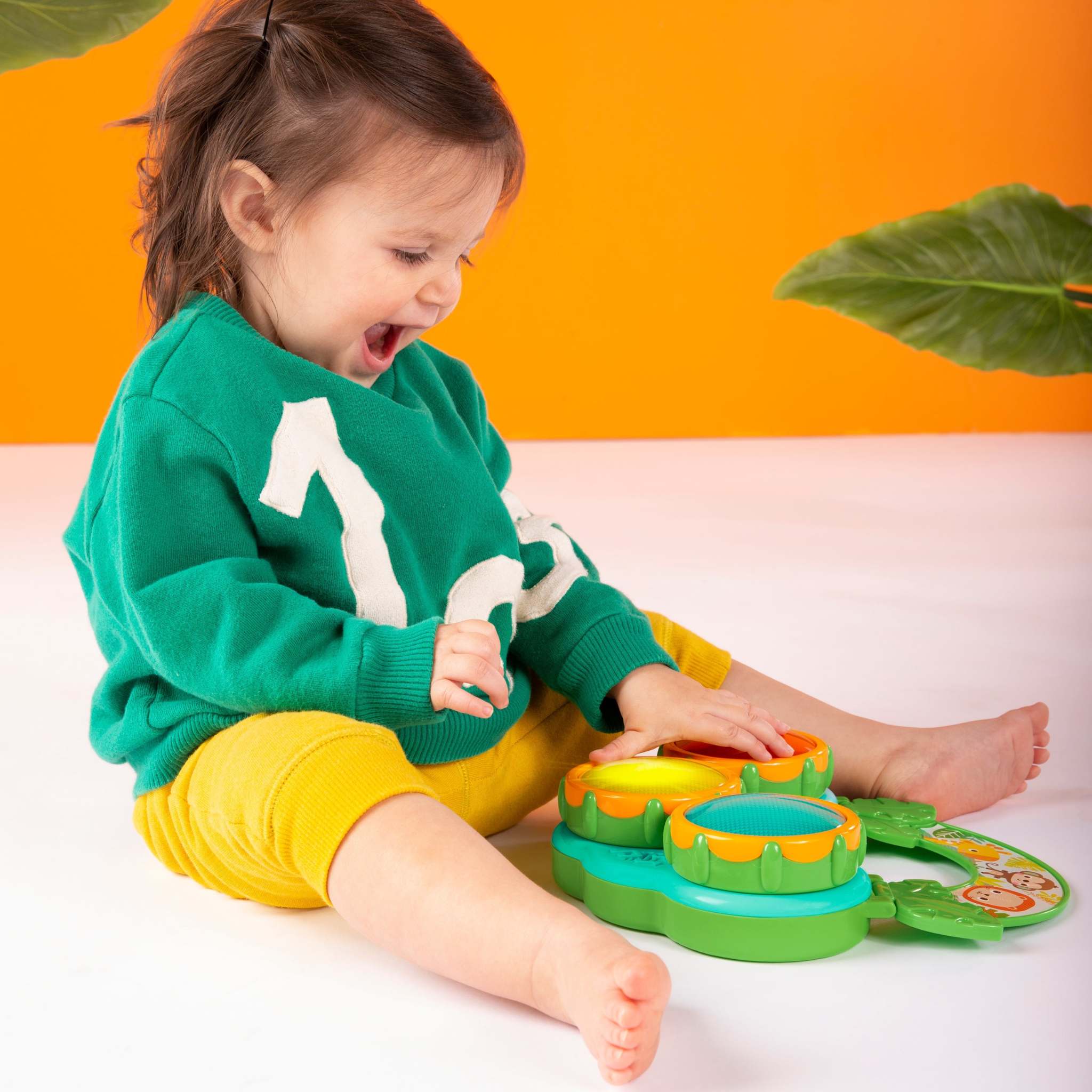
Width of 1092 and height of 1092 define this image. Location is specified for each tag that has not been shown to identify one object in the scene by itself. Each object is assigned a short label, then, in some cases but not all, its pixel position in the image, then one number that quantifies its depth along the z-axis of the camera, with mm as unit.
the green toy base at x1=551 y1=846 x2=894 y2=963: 633
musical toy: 636
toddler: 640
